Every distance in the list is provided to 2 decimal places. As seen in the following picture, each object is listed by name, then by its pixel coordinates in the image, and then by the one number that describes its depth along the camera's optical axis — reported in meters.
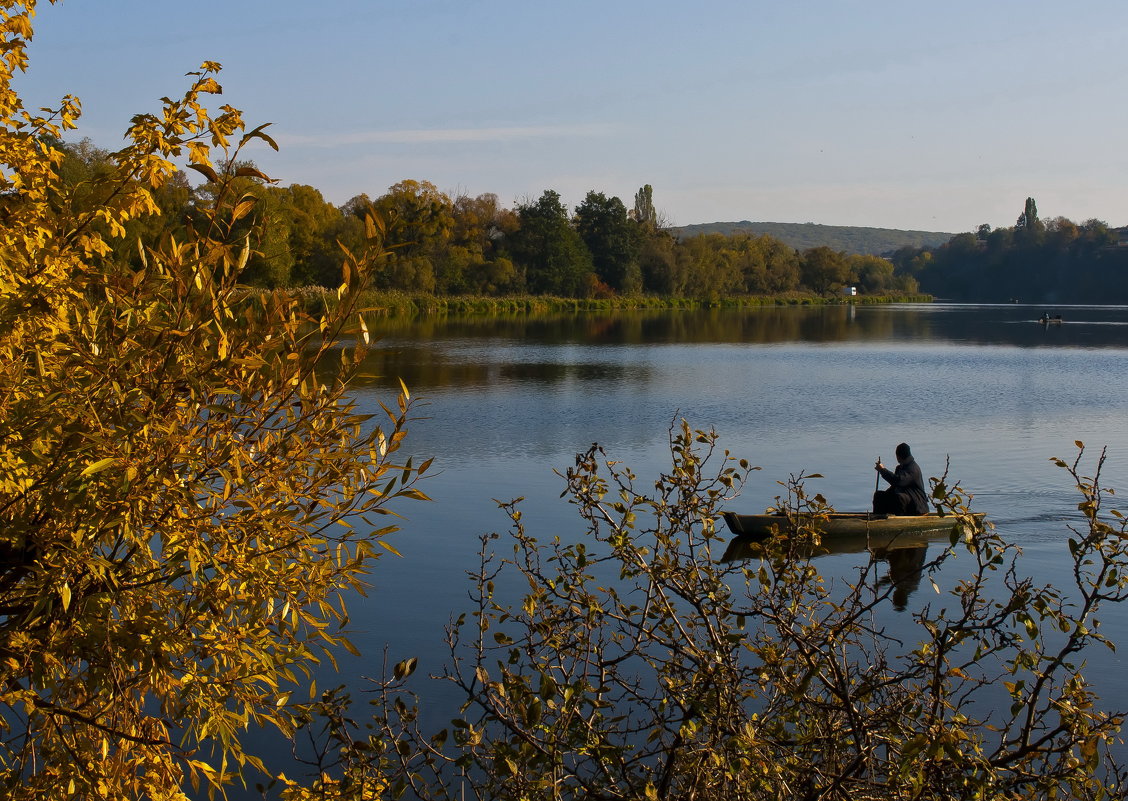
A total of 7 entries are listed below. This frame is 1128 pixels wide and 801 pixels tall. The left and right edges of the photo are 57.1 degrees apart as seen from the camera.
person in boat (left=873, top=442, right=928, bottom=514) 14.75
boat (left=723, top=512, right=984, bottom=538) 13.54
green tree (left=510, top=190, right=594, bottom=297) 99.06
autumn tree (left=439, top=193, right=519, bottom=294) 89.75
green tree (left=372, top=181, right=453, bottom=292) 81.82
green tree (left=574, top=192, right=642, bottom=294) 107.38
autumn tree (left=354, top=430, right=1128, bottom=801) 3.68
